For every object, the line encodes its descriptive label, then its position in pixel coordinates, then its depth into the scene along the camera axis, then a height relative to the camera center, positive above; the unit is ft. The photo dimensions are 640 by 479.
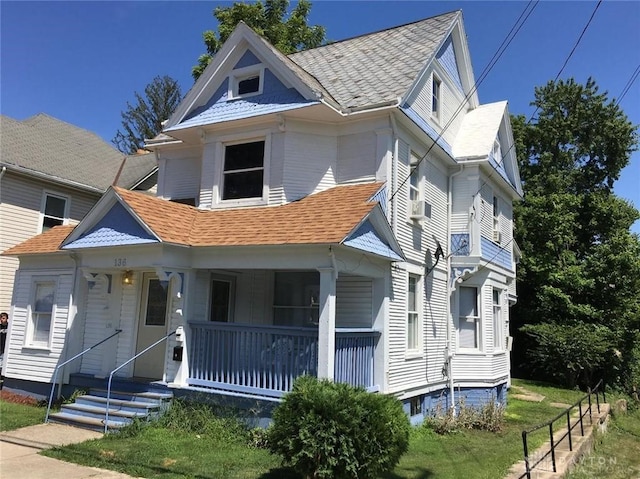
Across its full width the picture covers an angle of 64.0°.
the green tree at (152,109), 126.93 +52.99
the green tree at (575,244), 70.08 +14.34
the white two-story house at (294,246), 30.99 +5.34
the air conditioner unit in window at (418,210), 38.91 +9.22
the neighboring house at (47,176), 52.01 +16.20
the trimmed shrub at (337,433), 19.80 -4.00
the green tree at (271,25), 84.38 +51.06
